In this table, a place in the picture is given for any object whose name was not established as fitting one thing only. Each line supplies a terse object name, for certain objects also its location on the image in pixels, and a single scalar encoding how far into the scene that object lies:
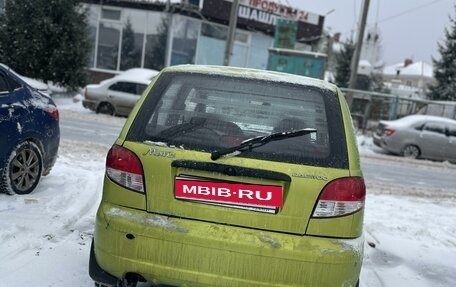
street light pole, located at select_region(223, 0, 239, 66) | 20.05
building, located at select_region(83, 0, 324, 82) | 26.22
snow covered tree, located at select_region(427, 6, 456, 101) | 30.45
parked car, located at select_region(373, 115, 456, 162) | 17.19
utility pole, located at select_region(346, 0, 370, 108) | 20.66
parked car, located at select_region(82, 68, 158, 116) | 18.45
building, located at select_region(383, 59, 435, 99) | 88.26
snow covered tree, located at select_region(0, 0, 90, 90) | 19.86
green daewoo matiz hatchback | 2.88
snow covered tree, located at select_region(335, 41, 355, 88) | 37.00
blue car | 5.54
